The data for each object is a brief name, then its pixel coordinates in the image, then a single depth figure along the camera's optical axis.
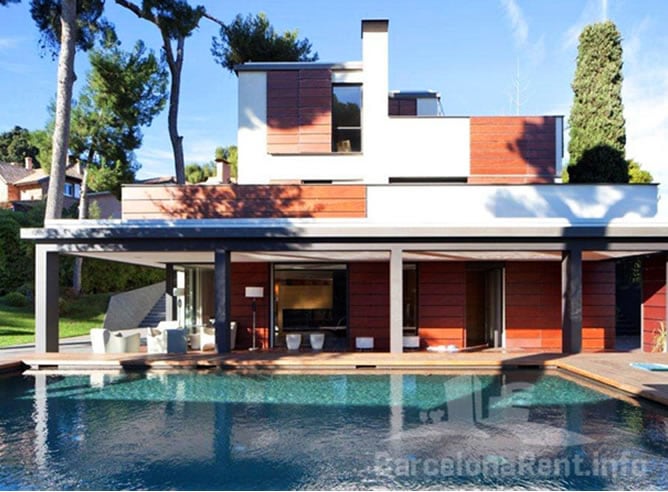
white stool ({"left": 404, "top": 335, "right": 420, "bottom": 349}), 14.90
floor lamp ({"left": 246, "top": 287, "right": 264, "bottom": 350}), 14.31
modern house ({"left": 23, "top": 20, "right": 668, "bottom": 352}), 12.02
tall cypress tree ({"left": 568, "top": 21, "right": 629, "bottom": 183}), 18.61
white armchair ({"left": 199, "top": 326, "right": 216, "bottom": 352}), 15.02
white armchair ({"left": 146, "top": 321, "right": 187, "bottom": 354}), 12.86
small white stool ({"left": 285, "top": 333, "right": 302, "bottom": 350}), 14.36
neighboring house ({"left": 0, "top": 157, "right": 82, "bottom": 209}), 39.34
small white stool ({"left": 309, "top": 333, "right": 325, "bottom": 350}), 14.62
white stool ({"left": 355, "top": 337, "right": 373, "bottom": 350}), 14.71
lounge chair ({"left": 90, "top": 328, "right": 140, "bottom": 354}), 13.19
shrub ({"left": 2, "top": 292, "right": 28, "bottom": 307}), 22.44
